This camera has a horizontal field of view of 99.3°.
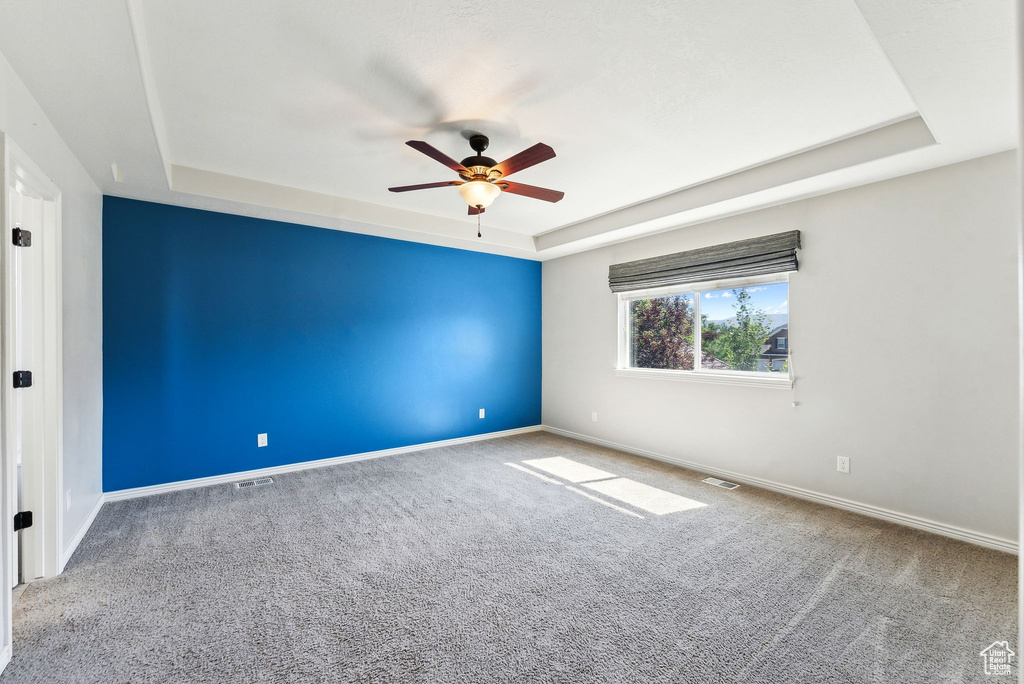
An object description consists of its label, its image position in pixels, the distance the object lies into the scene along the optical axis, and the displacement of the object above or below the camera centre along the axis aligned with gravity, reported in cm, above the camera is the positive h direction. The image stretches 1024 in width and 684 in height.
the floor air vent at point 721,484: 367 -124
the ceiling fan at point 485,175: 247 +103
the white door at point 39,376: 222 -17
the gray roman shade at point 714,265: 351 +71
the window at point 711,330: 370 +10
